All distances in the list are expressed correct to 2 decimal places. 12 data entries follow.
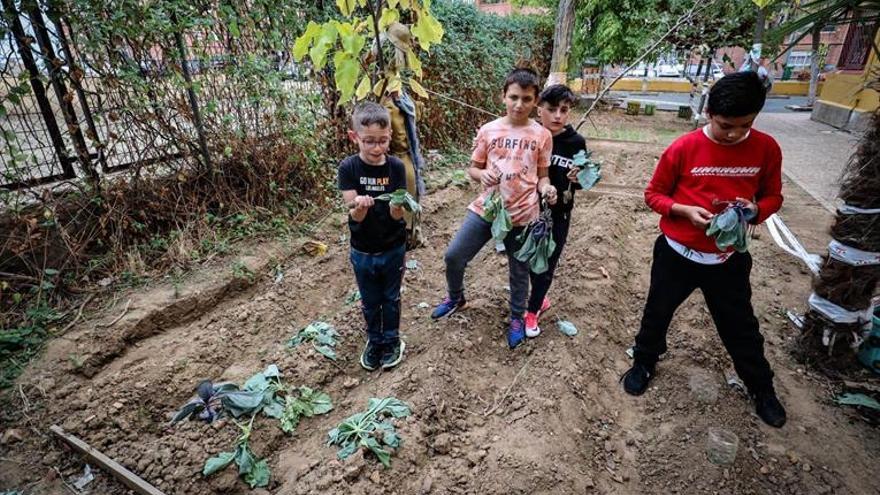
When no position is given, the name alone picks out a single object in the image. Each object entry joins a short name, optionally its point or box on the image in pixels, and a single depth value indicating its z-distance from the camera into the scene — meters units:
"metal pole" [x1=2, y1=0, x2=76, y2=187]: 3.15
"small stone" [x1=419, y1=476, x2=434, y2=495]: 2.11
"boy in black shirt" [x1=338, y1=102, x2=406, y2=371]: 2.45
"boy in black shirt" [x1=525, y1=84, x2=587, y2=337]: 2.72
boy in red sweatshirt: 2.10
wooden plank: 2.16
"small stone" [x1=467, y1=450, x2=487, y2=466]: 2.25
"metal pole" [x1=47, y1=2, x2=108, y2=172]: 3.31
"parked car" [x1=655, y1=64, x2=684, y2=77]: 25.23
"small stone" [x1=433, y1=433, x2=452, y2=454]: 2.36
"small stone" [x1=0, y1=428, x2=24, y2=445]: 2.46
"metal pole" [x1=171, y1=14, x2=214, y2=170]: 3.91
